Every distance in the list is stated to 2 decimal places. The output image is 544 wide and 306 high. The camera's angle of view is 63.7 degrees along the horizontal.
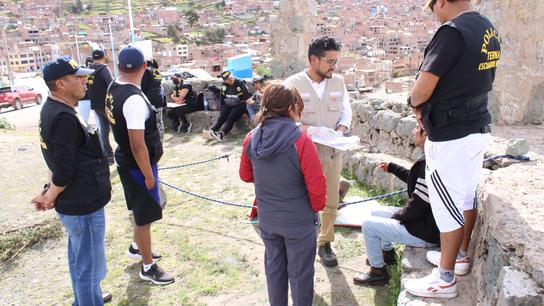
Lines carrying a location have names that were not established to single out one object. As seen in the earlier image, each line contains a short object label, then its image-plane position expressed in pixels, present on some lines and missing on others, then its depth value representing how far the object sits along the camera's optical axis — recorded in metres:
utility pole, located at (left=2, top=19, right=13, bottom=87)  34.78
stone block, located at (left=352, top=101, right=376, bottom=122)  5.39
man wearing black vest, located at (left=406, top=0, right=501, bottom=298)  2.04
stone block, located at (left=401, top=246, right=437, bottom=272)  2.74
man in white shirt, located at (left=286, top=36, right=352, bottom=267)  3.17
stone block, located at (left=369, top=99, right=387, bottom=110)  5.29
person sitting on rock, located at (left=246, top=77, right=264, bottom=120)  7.46
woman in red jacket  2.31
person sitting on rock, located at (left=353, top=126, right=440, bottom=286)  2.76
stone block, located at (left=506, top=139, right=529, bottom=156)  3.23
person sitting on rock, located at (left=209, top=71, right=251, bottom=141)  7.54
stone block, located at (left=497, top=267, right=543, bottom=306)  1.75
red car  22.54
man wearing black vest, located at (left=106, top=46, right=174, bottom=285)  3.01
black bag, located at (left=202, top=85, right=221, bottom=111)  8.59
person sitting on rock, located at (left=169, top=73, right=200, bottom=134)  8.35
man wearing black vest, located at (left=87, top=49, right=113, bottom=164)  5.42
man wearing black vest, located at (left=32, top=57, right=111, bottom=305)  2.44
